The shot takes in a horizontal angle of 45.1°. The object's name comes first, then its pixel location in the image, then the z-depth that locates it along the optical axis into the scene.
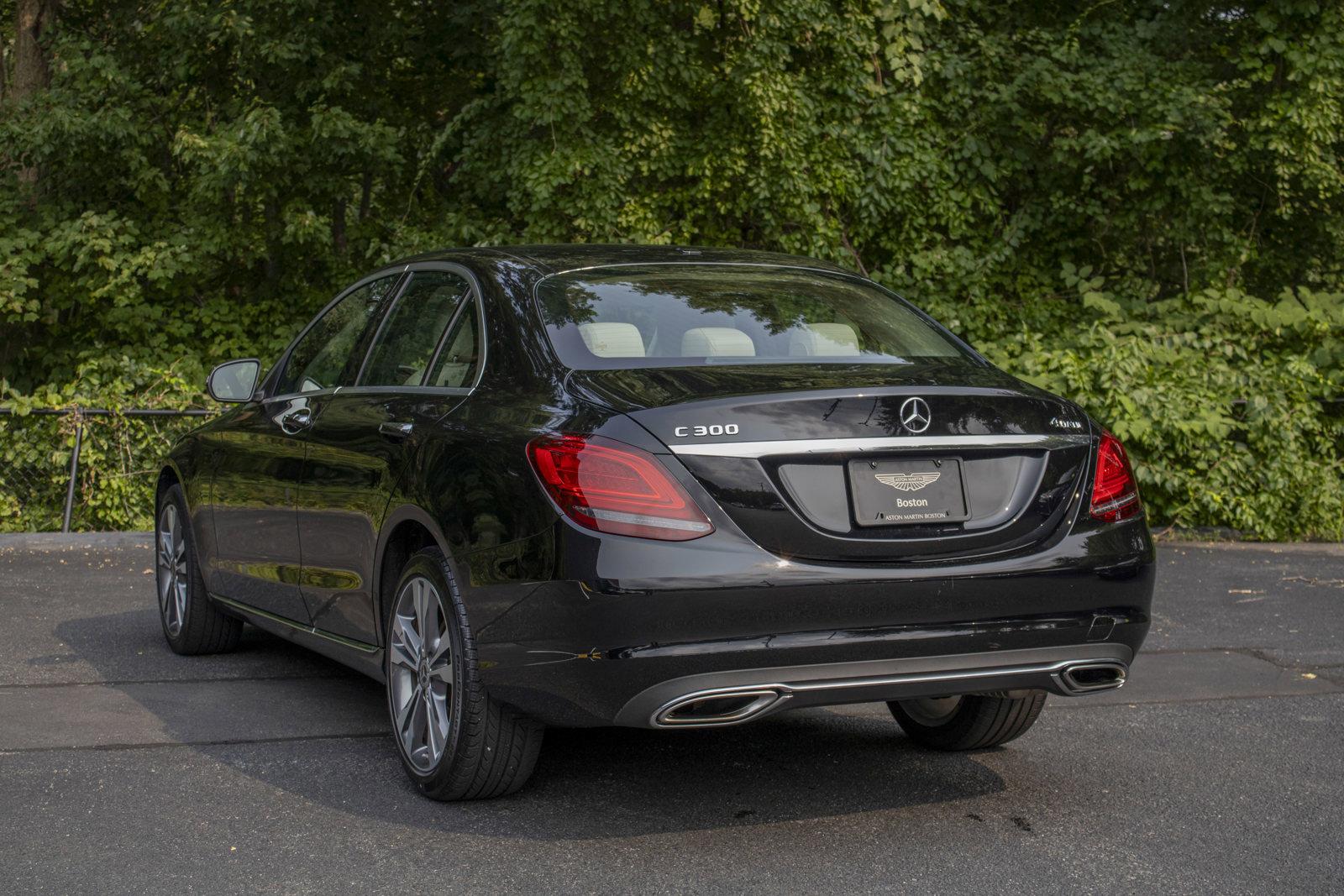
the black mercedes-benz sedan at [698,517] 3.97
